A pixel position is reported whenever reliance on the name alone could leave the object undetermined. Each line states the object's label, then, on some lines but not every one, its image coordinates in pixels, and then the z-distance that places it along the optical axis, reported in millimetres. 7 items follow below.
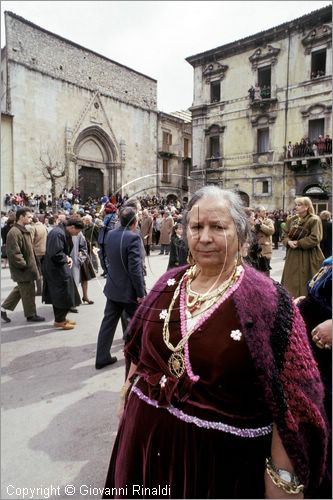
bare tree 18594
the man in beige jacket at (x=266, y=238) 5703
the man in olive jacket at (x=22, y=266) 5391
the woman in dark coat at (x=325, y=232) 5974
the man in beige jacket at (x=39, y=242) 7219
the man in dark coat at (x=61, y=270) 4973
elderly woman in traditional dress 1227
